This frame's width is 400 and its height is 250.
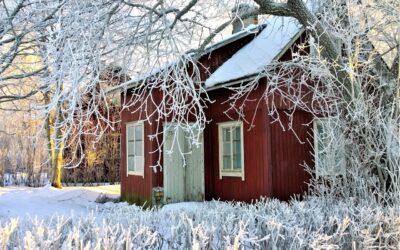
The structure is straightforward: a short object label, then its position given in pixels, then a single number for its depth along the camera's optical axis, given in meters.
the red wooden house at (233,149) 11.90
